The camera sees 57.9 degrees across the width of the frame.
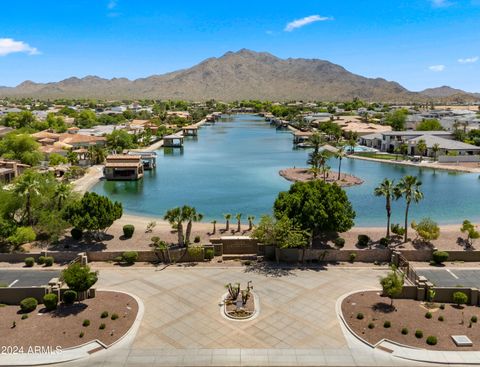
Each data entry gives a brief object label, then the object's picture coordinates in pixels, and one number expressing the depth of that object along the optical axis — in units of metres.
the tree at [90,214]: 45.69
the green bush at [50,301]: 32.31
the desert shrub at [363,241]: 46.75
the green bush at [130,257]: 42.75
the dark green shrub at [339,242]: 45.69
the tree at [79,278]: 33.12
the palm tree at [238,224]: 52.14
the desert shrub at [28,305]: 32.12
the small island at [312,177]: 81.56
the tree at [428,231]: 46.44
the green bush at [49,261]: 42.66
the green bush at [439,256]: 42.56
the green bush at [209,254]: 43.78
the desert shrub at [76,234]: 48.17
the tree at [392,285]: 31.94
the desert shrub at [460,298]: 32.66
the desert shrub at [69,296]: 32.84
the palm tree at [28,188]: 47.38
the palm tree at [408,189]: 46.12
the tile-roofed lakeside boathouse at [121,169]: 86.50
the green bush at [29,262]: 42.25
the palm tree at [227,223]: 52.26
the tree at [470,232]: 46.60
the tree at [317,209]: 43.88
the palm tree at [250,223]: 52.72
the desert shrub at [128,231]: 49.53
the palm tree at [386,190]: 46.50
